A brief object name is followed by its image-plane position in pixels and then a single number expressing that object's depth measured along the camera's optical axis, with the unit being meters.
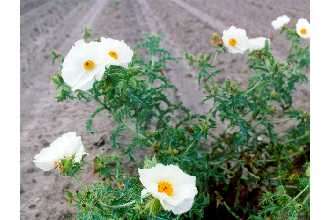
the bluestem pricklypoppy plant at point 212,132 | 1.23
